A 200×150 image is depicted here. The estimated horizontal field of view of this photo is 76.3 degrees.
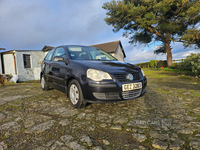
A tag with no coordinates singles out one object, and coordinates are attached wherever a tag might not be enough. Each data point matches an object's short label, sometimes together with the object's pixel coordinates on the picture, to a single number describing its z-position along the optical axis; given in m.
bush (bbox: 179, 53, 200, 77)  6.78
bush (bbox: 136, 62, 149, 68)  27.40
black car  2.49
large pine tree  14.48
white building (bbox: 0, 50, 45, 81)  12.05
